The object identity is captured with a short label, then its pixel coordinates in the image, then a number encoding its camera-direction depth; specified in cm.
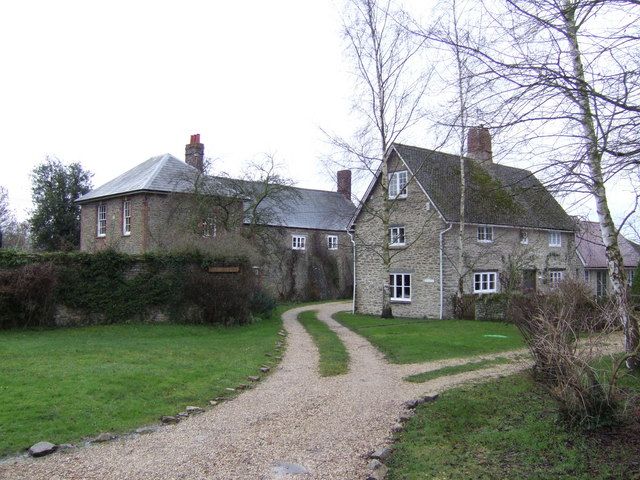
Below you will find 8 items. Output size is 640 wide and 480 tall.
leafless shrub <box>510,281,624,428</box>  629
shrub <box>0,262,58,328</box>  1770
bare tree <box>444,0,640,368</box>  574
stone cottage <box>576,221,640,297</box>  3694
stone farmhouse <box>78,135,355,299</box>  2733
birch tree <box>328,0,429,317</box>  2334
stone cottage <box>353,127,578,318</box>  2658
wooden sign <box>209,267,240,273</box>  2081
